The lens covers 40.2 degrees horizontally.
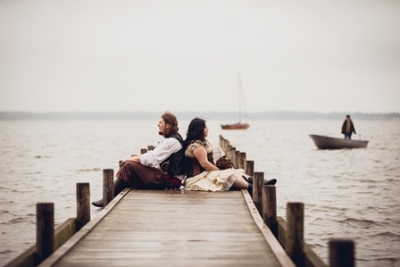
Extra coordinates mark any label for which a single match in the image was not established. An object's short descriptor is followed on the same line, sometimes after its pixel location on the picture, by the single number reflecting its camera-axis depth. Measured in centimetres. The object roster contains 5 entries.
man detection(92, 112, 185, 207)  967
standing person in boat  3796
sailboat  9675
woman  976
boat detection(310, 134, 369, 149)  4034
